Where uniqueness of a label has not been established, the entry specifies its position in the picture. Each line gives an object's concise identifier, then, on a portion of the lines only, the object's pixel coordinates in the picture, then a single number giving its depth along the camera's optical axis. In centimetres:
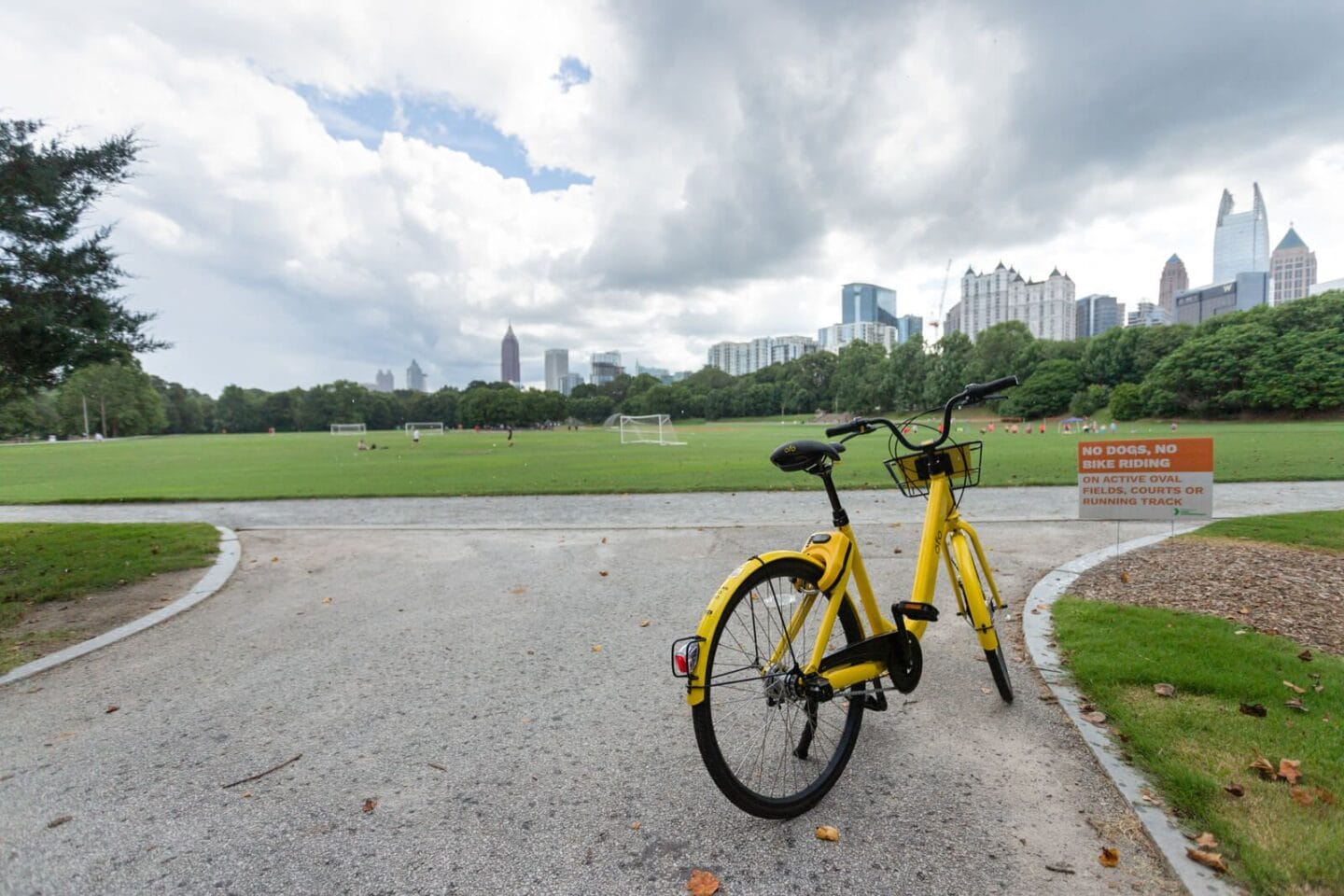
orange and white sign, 620
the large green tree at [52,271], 608
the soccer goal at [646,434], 4364
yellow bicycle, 234
